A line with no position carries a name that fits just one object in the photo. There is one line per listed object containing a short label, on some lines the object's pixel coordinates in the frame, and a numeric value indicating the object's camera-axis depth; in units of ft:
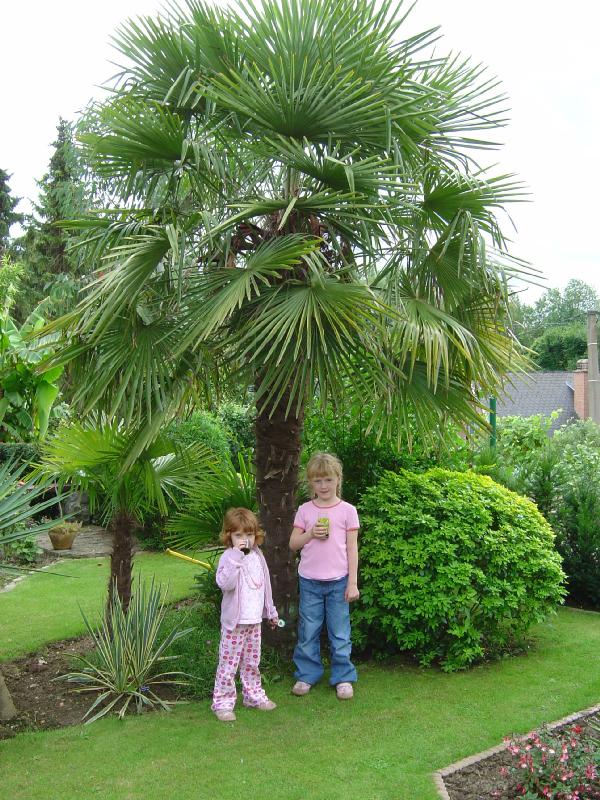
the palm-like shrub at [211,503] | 20.54
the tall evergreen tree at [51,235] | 86.58
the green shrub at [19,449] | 43.93
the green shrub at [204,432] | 39.22
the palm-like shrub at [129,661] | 16.51
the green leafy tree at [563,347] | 200.54
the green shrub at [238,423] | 48.26
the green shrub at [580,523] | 24.73
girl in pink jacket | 15.78
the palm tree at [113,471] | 18.29
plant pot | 37.73
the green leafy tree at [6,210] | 105.91
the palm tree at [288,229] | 16.28
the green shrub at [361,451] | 21.18
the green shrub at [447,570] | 17.87
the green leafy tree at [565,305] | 246.17
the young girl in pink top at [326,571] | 16.94
